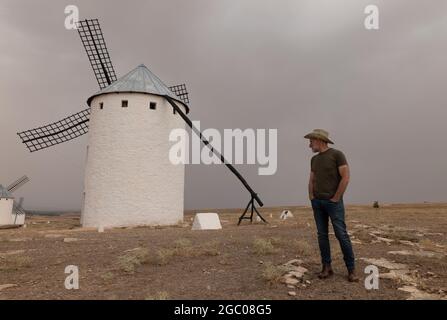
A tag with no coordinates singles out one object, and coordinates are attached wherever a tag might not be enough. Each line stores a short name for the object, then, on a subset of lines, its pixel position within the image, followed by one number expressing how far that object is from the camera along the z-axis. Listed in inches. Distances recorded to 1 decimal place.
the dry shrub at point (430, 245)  323.6
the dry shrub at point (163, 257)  274.9
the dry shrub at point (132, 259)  254.5
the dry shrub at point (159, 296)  183.2
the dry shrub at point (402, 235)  392.8
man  207.6
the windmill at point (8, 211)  1365.7
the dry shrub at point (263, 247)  301.8
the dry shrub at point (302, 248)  297.1
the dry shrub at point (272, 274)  211.9
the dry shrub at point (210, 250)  304.2
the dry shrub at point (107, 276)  232.2
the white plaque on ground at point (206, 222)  541.3
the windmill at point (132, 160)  661.9
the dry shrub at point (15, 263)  271.9
